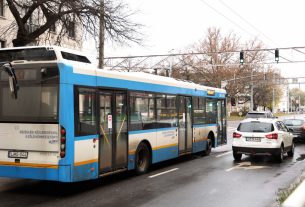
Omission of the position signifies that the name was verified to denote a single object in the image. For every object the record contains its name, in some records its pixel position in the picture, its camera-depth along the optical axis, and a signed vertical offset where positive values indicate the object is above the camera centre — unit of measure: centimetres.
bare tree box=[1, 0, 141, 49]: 1903 +426
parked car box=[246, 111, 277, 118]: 3944 -35
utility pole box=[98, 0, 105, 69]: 1819 +287
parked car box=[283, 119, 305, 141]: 2420 -95
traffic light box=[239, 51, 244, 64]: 3481 +430
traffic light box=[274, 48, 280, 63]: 3419 +446
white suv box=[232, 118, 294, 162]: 1534 -101
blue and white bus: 873 -11
